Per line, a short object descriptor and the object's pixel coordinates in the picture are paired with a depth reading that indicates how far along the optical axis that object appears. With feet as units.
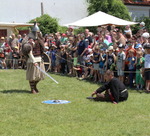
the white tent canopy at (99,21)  57.11
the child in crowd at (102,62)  45.52
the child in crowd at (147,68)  38.60
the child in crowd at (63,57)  54.80
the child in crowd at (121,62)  42.27
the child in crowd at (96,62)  46.80
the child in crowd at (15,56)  64.40
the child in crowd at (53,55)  57.26
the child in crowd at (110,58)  43.96
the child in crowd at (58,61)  55.98
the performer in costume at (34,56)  36.58
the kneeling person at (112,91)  31.48
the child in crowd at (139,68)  39.96
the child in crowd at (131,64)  41.20
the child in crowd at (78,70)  51.06
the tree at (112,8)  109.09
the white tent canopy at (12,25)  88.09
